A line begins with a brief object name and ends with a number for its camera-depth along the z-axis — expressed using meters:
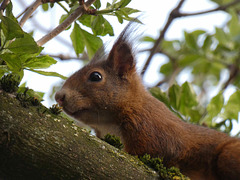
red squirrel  7.08
